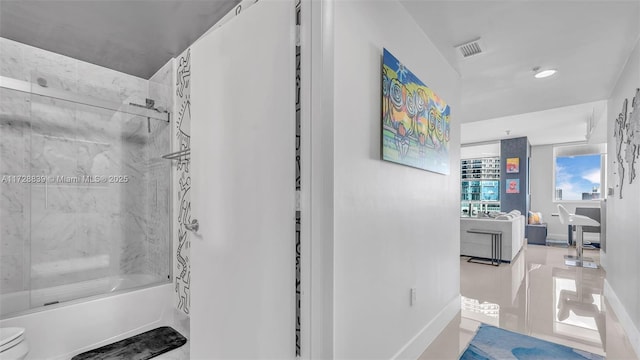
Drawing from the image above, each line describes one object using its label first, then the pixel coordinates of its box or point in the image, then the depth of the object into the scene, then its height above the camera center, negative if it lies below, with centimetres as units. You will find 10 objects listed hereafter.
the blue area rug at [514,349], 205 -123
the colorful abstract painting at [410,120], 167 +40
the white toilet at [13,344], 162 -93
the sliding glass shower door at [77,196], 239 -15
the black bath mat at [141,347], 210 -125
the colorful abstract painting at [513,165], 739 +40
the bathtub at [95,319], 204 -107
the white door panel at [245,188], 132 -4
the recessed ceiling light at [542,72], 285 +107
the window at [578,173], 734 +20
